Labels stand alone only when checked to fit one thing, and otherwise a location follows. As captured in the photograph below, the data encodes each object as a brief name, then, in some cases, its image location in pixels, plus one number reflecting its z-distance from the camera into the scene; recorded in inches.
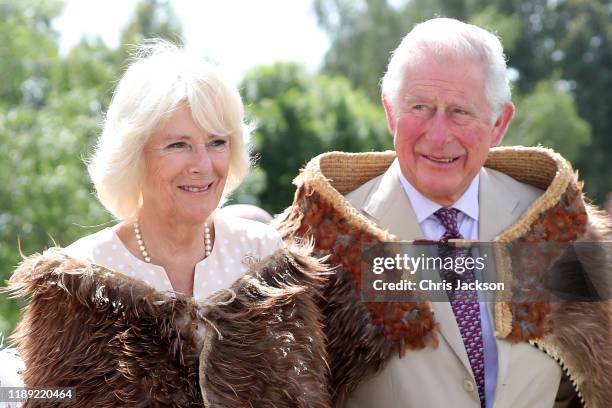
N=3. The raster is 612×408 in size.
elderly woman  116.6
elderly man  133.0
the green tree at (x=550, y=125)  953.5
